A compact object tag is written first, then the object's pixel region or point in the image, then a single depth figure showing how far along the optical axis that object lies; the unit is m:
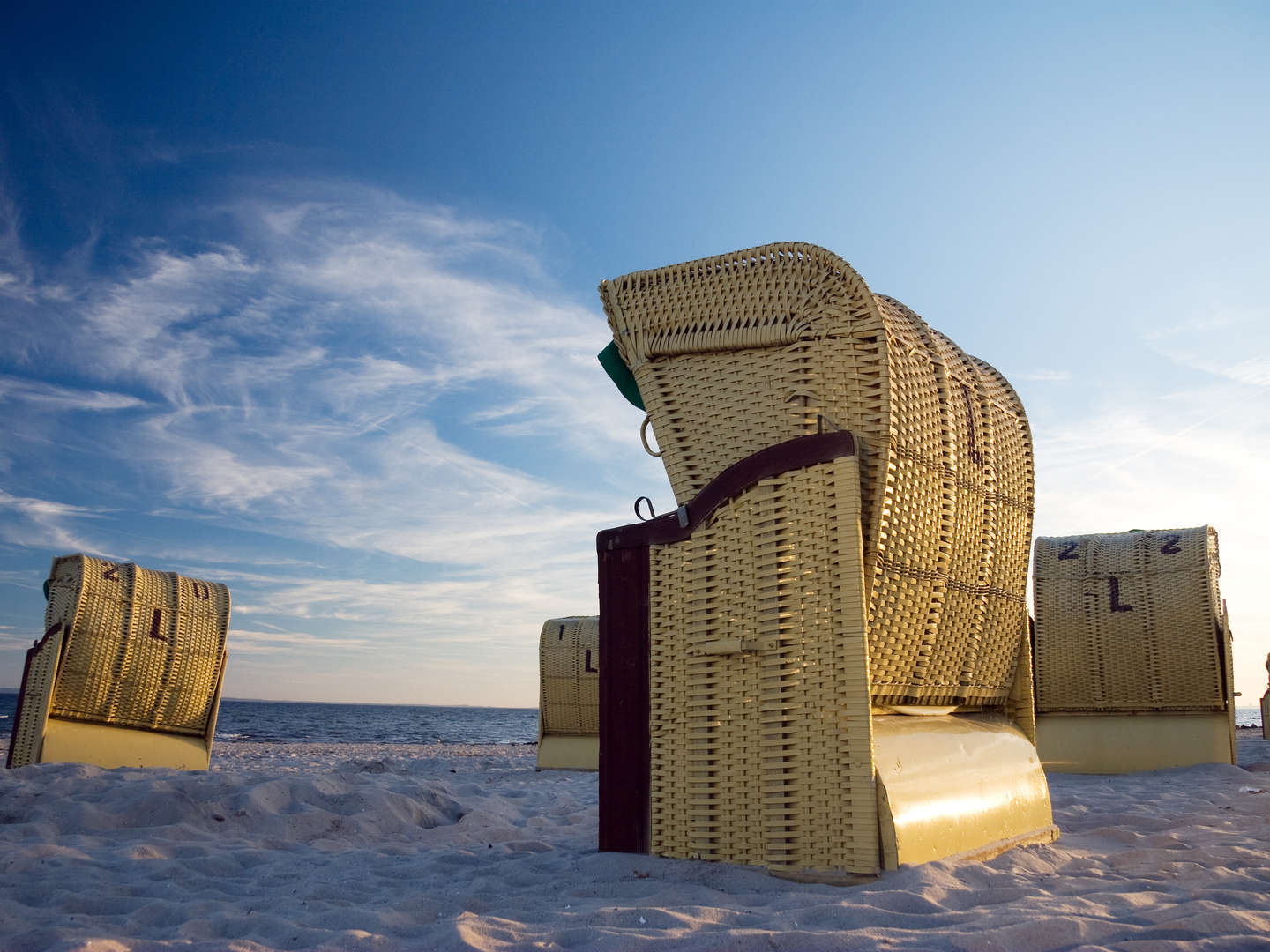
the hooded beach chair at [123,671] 6.59
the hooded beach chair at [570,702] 10.13
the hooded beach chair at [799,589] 2.92
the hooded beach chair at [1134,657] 7.60
